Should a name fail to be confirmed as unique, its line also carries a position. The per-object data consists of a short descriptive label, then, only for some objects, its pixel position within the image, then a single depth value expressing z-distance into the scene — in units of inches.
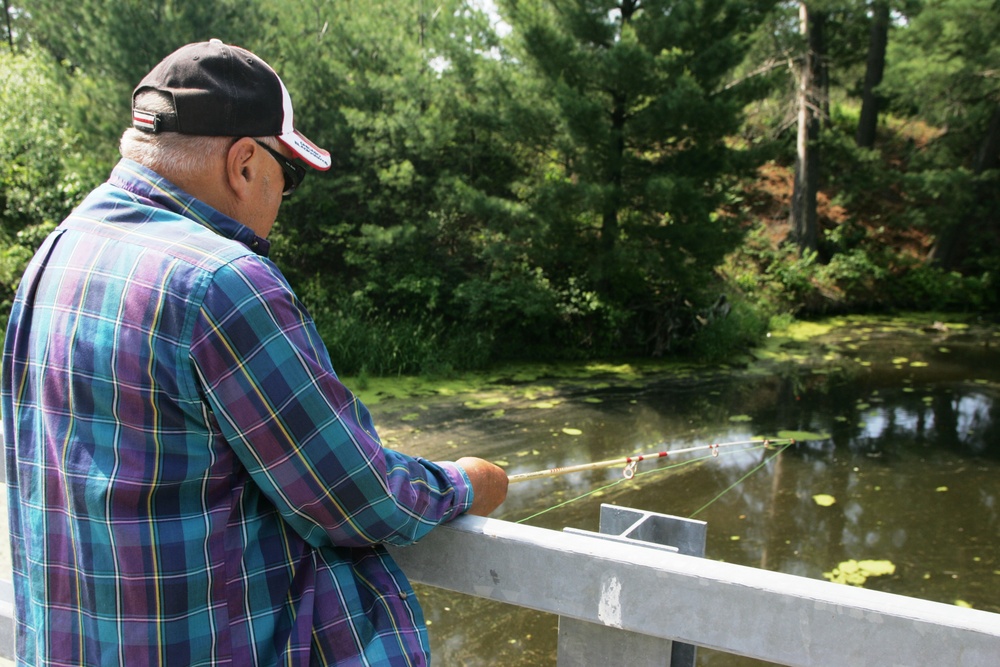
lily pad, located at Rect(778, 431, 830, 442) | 289.3
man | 45.3
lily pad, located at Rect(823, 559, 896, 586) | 185.3
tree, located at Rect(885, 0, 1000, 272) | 580.4
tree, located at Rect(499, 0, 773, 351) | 380.5
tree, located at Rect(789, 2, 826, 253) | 629.9
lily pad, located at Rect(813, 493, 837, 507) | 229.3
